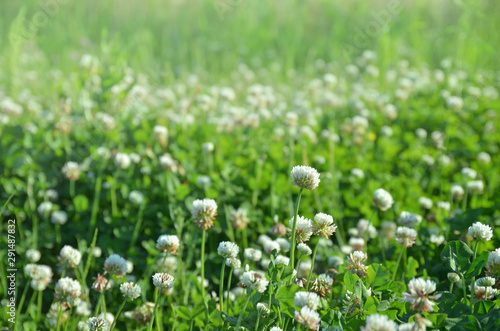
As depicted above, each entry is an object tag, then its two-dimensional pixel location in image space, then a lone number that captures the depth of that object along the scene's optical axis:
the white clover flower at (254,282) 1.30
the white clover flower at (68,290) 1.35
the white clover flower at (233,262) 1.32
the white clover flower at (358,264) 1.33
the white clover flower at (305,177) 1.28
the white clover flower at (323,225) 1.30
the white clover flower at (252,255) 1.40
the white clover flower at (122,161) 1.65
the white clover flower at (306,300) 1.22
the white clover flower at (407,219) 1.44
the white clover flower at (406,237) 1.39
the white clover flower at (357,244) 1.52
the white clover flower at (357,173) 1.77
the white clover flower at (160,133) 1.74
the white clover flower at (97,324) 1.28
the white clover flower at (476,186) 1.65
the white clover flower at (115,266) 1.34
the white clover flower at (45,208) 1.62
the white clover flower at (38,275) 1.44
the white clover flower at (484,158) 1.87
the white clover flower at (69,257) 1.39
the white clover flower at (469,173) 1.70
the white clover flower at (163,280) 1.29
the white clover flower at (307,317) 1.22
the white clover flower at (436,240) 1.49
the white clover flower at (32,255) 1.52
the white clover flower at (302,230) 1.30
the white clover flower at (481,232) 1.33
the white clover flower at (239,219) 1.57
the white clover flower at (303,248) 1.31
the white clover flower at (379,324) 1.18
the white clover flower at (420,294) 1.22
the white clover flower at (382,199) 1.45
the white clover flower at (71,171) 1.65
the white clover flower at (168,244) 1.33
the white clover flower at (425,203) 1.67
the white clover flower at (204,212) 1.33
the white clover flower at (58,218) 1.62
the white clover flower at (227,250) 1.31
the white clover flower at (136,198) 1.63
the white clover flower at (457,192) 1.66
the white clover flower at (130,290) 1.31
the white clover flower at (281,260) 1.36
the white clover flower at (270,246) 1.42
